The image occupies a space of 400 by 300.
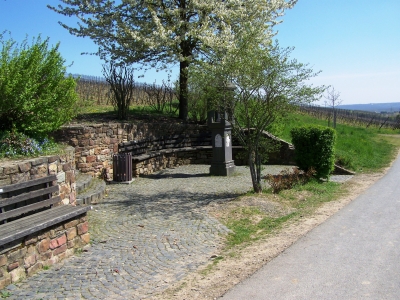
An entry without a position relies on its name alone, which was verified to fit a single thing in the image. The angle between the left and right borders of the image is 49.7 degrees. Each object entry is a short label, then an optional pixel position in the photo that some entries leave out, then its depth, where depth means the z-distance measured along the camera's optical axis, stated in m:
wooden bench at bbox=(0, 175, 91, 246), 5.31
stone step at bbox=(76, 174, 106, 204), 9.16
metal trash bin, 12.05
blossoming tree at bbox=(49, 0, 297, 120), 15.48
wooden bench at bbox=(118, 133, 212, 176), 13.23
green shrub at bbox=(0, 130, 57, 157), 7.11
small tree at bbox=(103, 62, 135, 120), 14.95
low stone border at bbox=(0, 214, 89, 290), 5.07
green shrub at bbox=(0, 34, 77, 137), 7.17
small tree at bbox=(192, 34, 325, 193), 9.24
